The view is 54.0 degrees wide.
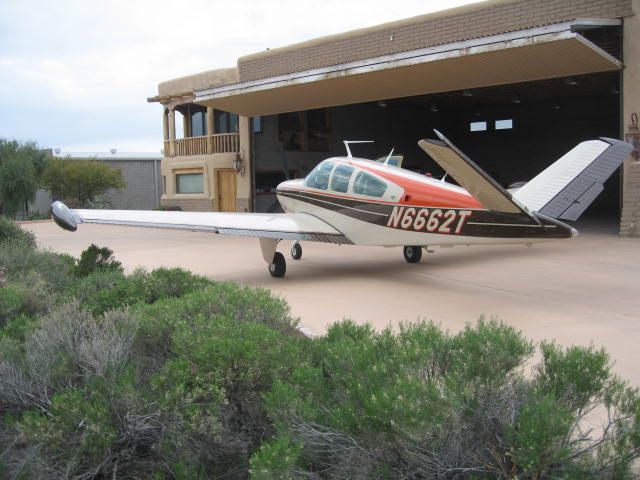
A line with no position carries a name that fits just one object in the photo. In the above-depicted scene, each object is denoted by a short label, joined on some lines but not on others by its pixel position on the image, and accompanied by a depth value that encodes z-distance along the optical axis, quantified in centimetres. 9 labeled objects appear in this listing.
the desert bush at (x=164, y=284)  655
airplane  833
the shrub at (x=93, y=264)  901
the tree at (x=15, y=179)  2841
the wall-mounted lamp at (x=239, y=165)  2517
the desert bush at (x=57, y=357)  424
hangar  1488
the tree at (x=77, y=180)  3164
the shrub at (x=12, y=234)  1175
